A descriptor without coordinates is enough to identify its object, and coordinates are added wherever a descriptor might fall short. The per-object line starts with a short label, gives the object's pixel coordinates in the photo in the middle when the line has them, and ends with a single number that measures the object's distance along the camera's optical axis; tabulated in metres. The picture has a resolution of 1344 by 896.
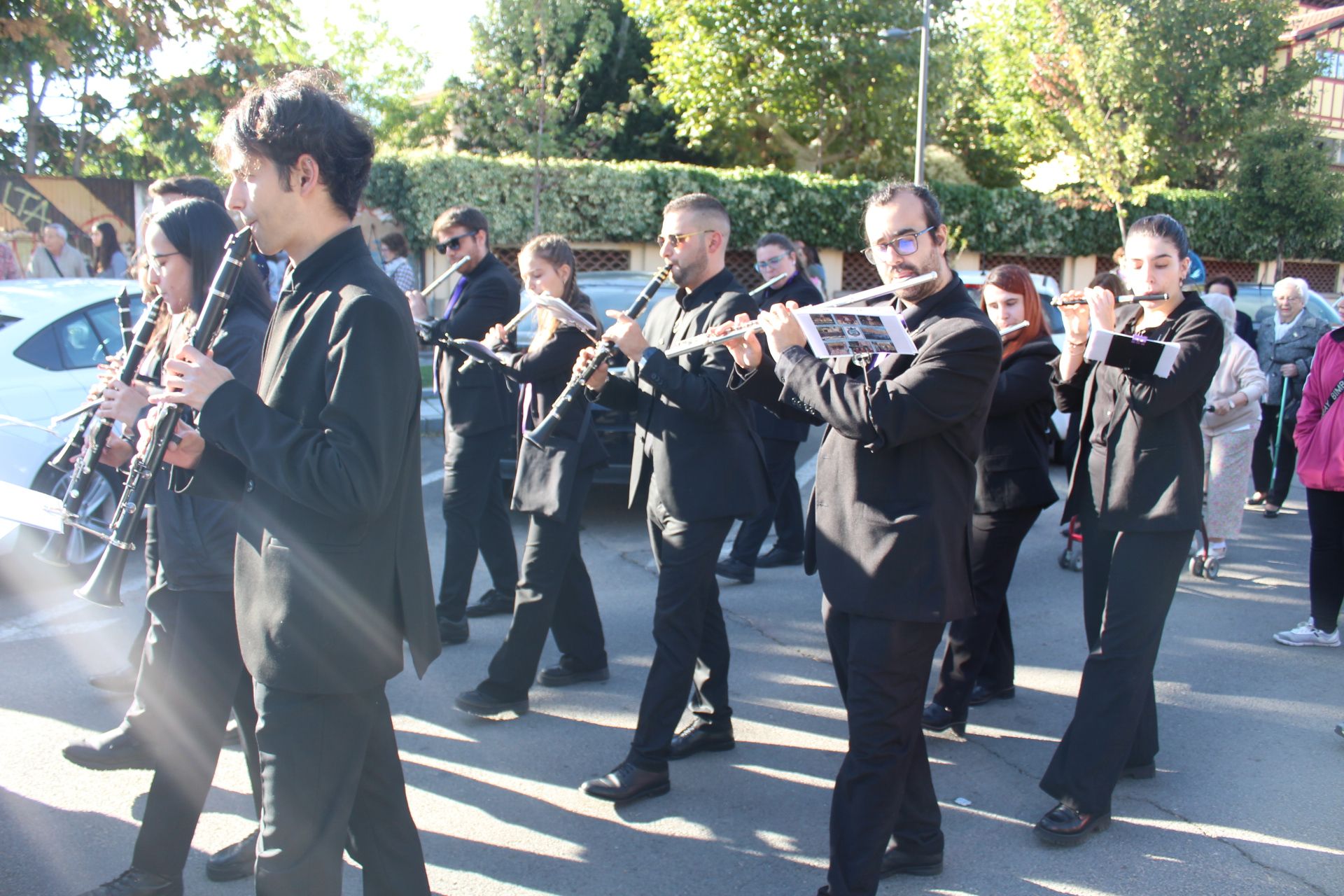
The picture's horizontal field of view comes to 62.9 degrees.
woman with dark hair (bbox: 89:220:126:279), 10.84
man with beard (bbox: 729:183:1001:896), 2.91
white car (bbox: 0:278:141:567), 5.74
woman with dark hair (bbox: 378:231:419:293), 11.58
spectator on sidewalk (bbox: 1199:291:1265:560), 6.86
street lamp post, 17.70
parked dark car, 7.17
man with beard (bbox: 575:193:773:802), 3.70
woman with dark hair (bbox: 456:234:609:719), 4.36
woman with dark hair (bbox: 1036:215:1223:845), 3.49
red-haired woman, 4.31
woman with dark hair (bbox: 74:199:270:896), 2.93
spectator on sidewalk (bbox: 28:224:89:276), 10.82
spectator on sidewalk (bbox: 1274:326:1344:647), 5.24
